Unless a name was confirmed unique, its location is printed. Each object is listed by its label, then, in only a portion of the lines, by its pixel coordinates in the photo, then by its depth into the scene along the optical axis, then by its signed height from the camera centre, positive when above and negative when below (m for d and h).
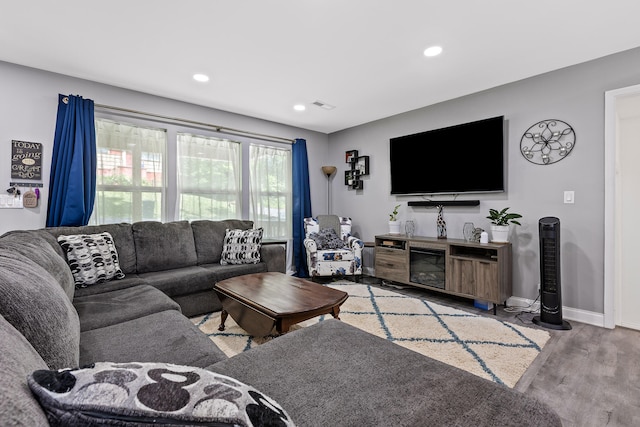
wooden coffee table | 1.98 -0.66
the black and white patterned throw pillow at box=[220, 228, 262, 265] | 3.35 -0.43
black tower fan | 2.66 -0.62
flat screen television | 3.34 +0.59
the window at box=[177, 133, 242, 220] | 3.78 +0.42
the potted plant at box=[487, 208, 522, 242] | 3.12 -0.19
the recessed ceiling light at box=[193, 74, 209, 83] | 2.97 +1.34
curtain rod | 3.20 +1.09
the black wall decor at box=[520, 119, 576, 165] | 2.89 +0.64
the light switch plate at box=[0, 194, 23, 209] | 2.71 +0.10
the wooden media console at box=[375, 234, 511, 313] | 3.00 -0.66
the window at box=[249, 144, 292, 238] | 4.42 +0.31
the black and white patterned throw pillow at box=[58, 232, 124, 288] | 2.37 -0.39
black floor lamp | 5.14 +0.61
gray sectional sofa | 0.61 -0.57
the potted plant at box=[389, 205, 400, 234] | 4.15 -0.24
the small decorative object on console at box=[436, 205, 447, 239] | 3.76 -0.24
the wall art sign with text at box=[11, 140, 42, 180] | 2.75 +0.49
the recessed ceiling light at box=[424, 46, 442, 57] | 2.49 +1.32
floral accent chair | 4.07 -0.62
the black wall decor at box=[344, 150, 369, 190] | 4.79 +0.64
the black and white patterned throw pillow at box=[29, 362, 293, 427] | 0.42 -0.29
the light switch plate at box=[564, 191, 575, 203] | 2.85 +0.08
